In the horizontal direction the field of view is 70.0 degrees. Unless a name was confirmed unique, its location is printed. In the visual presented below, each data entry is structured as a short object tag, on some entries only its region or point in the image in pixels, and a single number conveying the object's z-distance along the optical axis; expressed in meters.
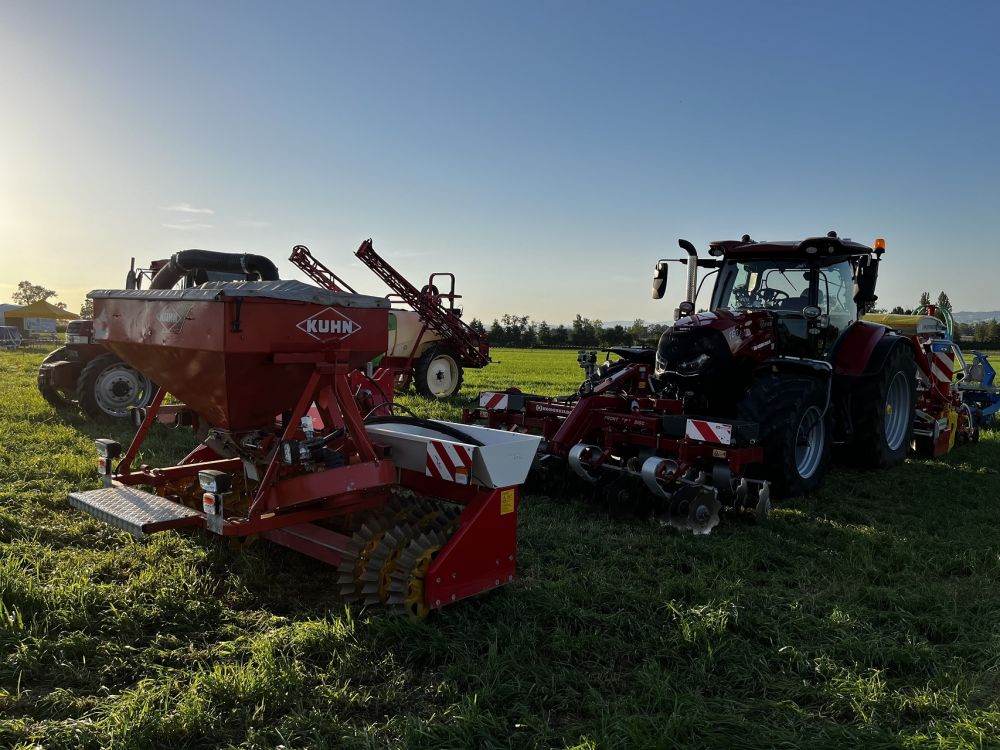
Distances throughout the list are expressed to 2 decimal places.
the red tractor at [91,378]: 9.02
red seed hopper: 3.39
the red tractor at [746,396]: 5.20
